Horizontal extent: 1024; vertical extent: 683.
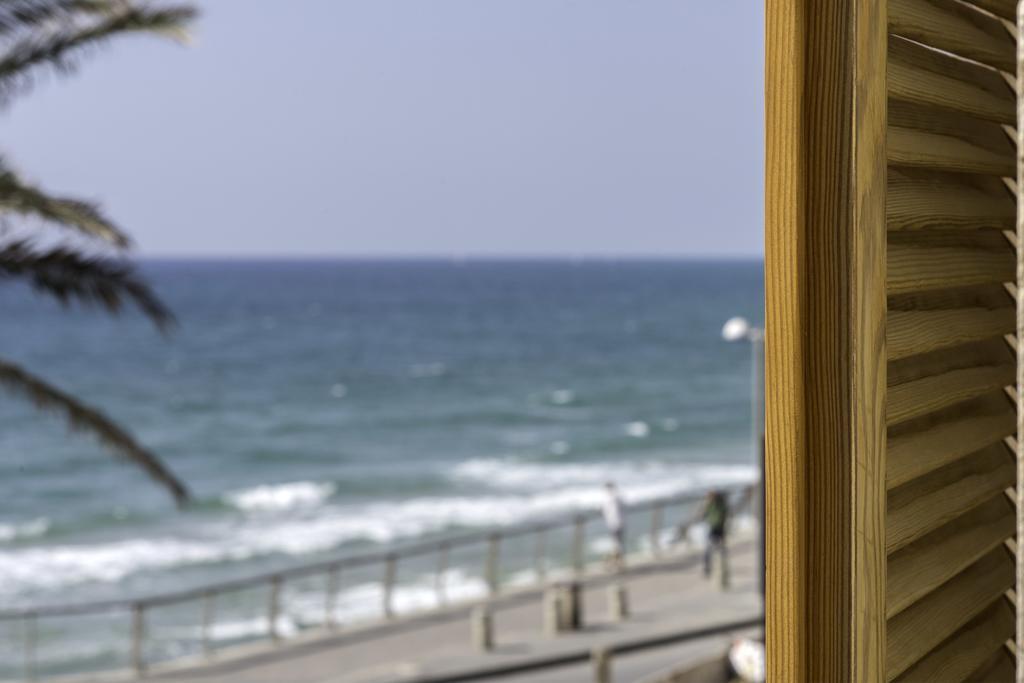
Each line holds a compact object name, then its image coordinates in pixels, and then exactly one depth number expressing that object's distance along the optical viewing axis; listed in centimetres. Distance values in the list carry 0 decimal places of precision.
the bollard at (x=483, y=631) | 1700
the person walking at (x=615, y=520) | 2419
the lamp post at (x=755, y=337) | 1788
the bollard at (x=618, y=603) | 1875
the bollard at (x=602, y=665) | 1298
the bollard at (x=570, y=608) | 1827
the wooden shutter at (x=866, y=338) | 156
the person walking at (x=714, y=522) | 2177
